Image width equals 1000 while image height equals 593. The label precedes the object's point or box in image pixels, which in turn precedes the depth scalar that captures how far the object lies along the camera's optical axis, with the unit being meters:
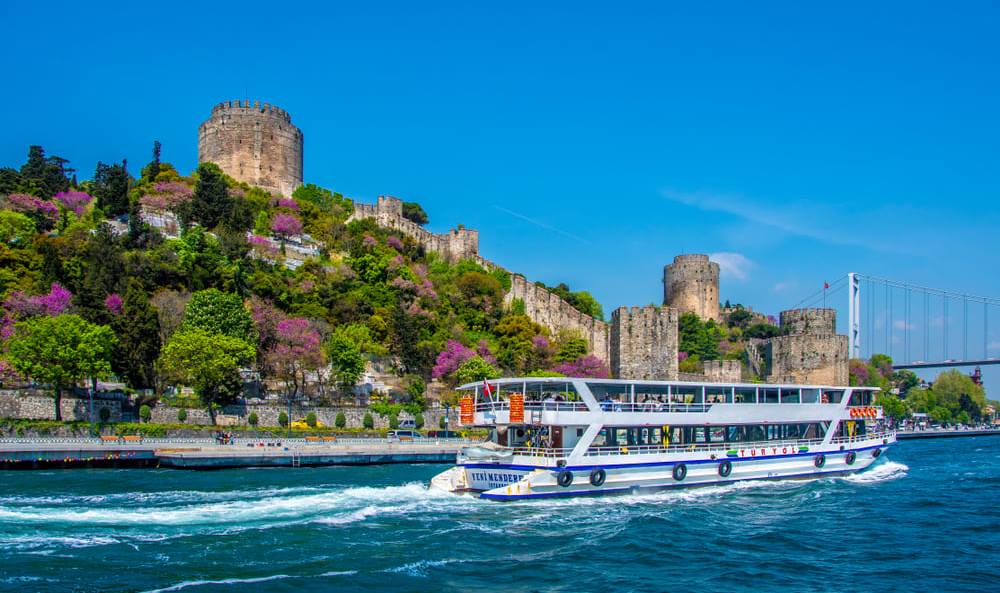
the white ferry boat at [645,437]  28.53
